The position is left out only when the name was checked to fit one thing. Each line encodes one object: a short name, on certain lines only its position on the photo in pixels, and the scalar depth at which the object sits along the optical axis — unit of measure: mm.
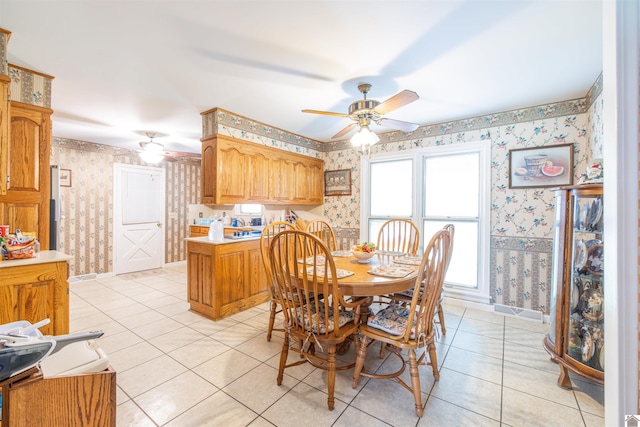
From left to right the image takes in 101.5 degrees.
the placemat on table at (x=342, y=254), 2674
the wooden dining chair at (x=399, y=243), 3027
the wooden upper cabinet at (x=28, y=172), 2207
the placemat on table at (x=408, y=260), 2344
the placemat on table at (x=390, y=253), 2680
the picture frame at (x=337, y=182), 4517
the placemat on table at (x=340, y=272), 1838
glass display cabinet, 1741
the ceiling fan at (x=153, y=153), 3971
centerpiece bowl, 2305
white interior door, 4887
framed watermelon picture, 2902
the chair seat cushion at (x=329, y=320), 1706
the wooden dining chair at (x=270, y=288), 1989
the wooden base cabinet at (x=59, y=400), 641
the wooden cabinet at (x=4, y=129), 1783
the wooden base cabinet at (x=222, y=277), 2951
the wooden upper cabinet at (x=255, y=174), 3225
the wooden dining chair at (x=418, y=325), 1591
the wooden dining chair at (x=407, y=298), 2305
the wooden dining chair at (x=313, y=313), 1613
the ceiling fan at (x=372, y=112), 2183
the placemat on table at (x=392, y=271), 1875
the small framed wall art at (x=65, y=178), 4258
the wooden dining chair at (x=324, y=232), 3971
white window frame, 3316
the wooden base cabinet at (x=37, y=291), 1798
